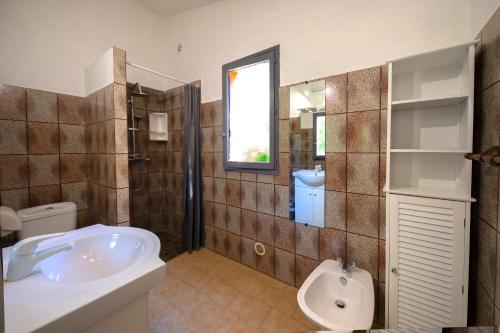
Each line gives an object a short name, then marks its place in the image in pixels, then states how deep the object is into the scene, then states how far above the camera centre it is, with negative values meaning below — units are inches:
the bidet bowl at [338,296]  44.6 -32.9
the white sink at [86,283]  26.5 -19.4
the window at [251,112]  73.4 +18.2
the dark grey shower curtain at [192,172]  92.8 -5.8
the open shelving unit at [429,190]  41.7 -7.2
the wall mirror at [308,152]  64.7 +2.1
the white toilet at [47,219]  62.9 -18.9
